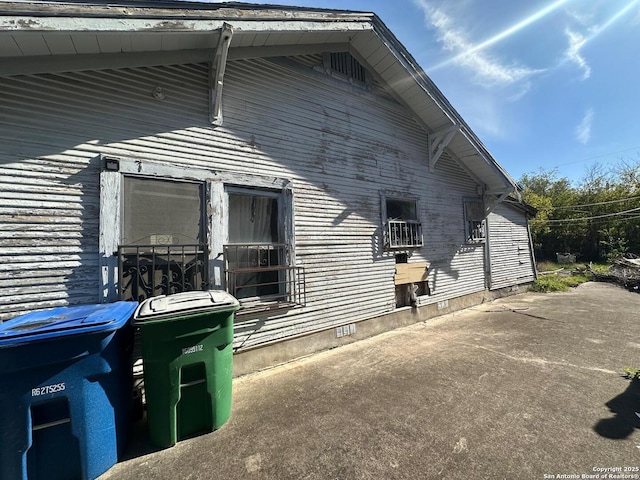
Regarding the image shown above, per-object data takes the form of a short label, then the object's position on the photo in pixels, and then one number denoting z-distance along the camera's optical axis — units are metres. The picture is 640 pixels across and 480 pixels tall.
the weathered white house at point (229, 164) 3.02
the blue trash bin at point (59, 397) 1.91
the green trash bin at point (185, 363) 2.45
